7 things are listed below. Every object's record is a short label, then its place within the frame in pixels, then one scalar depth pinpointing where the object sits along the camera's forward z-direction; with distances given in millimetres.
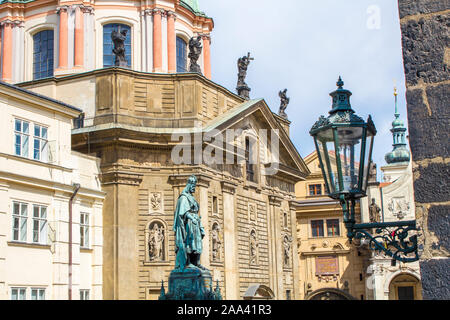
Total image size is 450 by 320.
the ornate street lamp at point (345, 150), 6152
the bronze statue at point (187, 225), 21531
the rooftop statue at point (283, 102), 43406
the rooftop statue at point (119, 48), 33531
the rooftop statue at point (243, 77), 39312
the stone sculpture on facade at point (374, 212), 48625
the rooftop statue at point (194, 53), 34469
